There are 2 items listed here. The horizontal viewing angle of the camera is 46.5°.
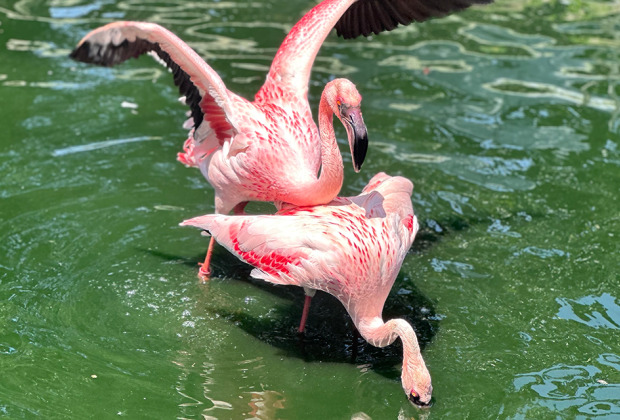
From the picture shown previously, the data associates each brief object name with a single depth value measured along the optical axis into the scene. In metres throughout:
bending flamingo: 4.29
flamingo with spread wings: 4.89
